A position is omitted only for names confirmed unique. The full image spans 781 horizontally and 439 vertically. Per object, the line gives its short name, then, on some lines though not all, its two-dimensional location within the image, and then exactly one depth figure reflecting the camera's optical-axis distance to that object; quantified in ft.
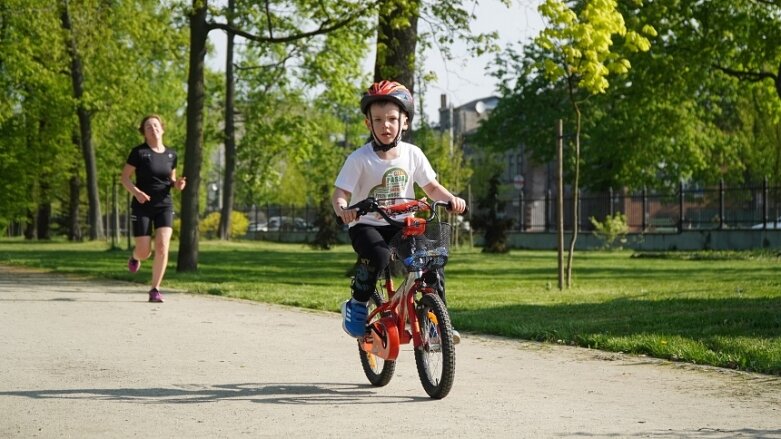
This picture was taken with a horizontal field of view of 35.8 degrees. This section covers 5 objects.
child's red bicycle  20.81
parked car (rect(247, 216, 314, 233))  197.77
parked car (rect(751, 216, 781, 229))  118.11
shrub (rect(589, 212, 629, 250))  116.47
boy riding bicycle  22.16
